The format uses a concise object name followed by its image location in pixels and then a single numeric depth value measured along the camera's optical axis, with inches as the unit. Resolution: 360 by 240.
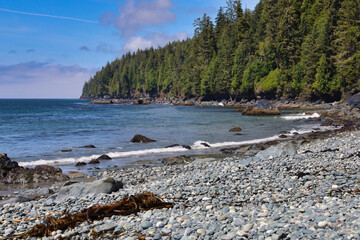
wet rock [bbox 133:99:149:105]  4398.1
